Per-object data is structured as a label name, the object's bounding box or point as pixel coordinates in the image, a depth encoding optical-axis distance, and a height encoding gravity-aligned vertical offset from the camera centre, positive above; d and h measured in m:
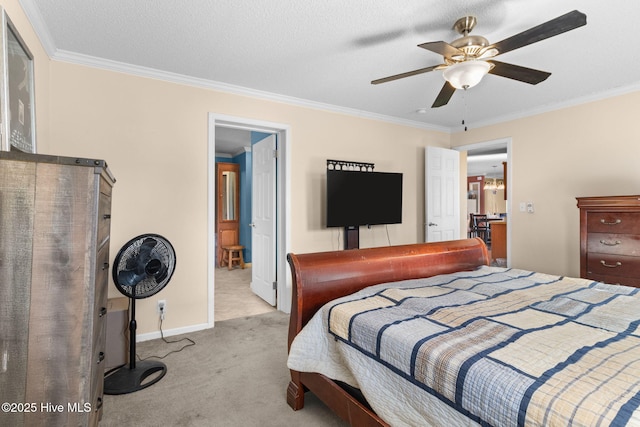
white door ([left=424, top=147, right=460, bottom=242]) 4.56 +0.33
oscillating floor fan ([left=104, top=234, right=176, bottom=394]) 2.10 -0.42
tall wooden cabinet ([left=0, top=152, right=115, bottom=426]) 1.01 -0.23
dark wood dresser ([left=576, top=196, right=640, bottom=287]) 2.71 -0.19
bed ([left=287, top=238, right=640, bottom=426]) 0.92 -0.46
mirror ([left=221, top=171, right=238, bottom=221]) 6.42 +0.39
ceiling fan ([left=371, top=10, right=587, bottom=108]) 1.79 +0.95
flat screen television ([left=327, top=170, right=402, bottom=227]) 3.61 +0.22
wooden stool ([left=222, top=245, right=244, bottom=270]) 5.93 -0.74
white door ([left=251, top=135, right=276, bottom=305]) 3.80 -0.03
